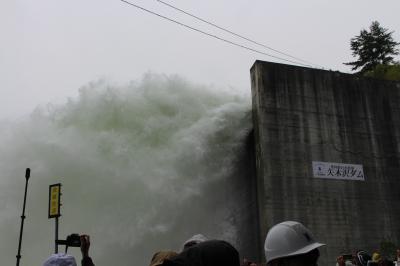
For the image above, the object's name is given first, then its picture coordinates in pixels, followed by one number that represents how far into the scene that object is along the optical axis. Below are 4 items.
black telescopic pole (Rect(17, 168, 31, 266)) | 12.66
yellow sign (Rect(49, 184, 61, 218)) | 12.76
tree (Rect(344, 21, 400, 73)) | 38.34
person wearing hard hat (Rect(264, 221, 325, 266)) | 2.63
